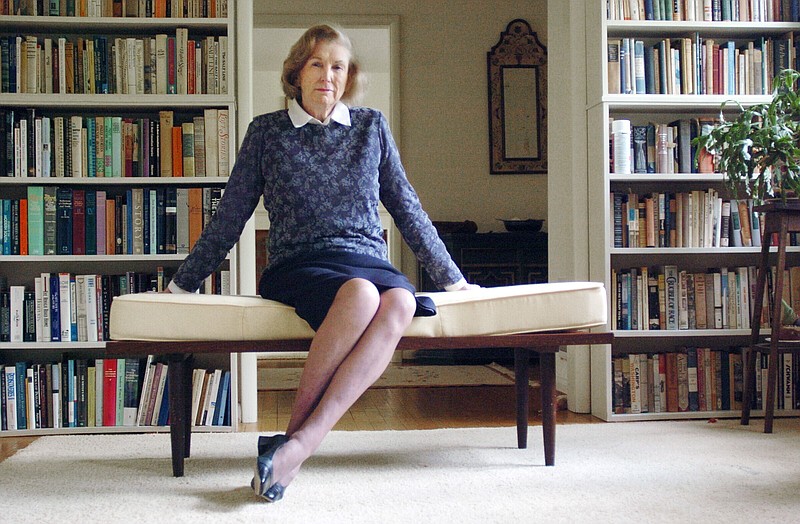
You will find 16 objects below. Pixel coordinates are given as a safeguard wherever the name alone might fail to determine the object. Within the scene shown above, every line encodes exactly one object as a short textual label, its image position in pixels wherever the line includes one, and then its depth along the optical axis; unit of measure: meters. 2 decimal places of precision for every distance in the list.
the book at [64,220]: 3.44
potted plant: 3.13
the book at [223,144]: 3.49
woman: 2.31
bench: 2.38
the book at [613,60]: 3.56
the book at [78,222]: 3.43
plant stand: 3.15
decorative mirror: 6.14
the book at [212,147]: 3.49
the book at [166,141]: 3.48
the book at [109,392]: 3.39
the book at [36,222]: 3.40
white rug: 2.00
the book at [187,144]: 3.49
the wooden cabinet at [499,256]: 5.72
